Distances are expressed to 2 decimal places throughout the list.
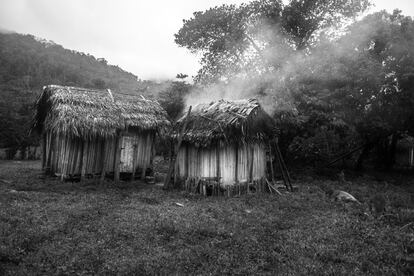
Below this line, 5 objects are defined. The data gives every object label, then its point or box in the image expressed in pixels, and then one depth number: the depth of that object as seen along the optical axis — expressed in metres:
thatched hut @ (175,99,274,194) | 12.68
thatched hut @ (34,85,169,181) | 14.50
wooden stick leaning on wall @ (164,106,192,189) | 13.73
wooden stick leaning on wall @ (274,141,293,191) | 14.30
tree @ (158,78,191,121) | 23.34
